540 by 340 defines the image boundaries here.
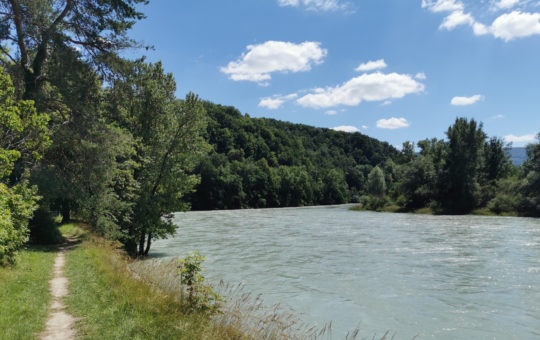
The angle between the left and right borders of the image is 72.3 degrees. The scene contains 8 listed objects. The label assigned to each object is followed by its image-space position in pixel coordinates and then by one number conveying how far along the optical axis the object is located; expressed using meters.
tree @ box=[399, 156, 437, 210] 77.38
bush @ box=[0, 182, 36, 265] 10.32
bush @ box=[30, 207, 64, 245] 19.73
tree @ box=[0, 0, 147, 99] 18.48
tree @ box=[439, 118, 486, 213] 70.38
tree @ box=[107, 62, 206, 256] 23.34
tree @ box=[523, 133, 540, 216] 57.75
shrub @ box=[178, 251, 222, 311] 9.20
